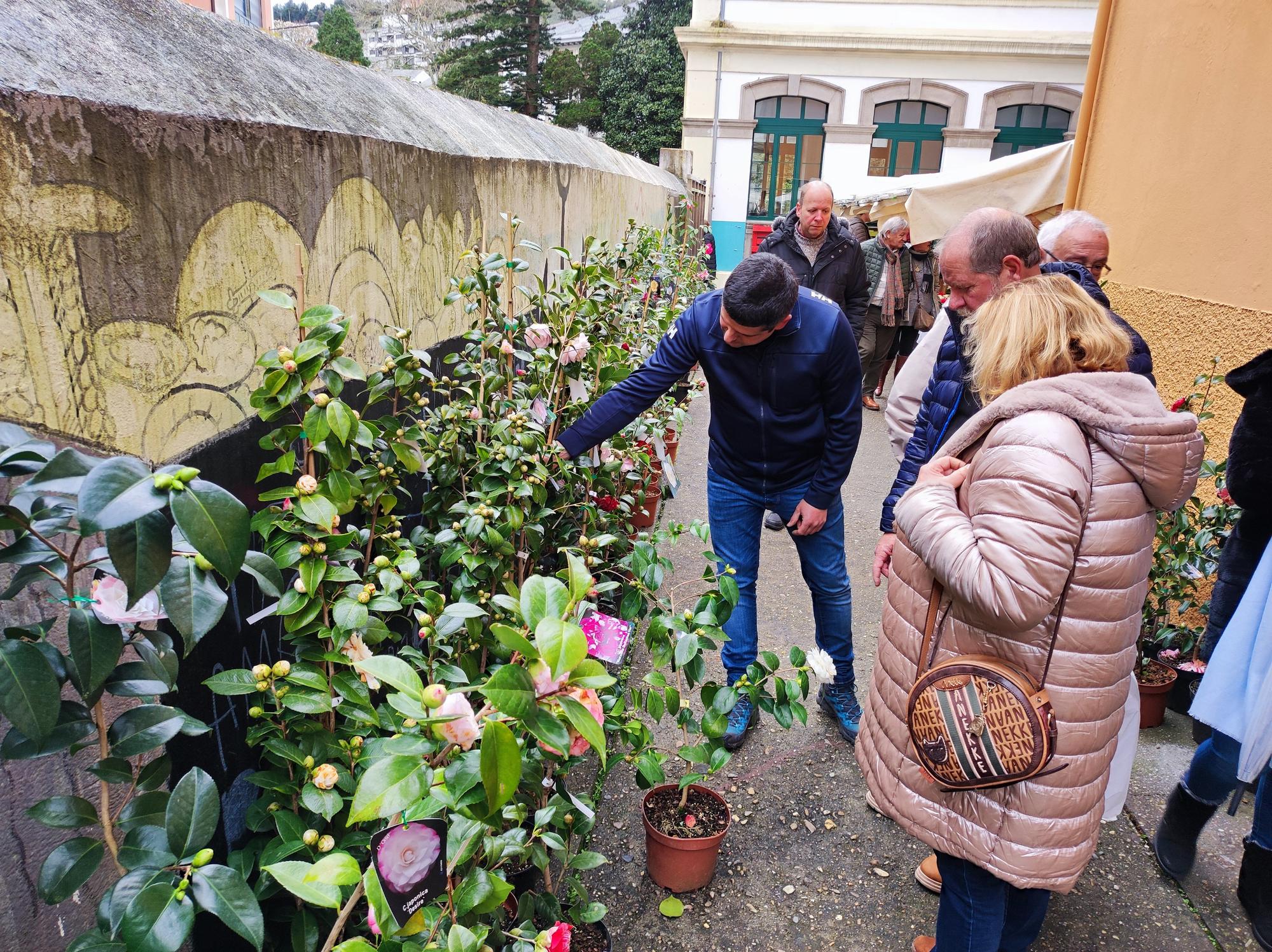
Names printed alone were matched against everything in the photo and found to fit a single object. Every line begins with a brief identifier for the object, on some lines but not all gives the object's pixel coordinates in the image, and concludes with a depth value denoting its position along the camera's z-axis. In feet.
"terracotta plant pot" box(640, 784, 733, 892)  7.97
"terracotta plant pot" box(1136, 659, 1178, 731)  10.90
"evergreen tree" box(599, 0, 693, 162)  79.05
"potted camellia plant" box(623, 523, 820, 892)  6.50
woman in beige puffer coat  5.19
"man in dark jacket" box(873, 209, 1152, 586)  7.93
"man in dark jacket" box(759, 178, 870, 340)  17.84
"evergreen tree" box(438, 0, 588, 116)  85.20
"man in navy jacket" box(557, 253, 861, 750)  8.78
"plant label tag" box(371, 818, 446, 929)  3.51
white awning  20.92
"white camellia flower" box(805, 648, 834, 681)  7.21
